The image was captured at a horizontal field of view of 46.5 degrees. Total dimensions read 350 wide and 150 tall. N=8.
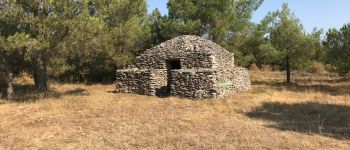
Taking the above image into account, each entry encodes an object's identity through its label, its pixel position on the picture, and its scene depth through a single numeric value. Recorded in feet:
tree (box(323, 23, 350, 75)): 71.00
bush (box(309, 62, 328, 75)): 124.57
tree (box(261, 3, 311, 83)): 85.35
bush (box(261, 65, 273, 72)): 129.14
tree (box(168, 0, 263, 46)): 84.89
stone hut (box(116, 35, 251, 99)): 57.72
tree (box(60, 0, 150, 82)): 52.49
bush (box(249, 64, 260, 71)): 129.28
